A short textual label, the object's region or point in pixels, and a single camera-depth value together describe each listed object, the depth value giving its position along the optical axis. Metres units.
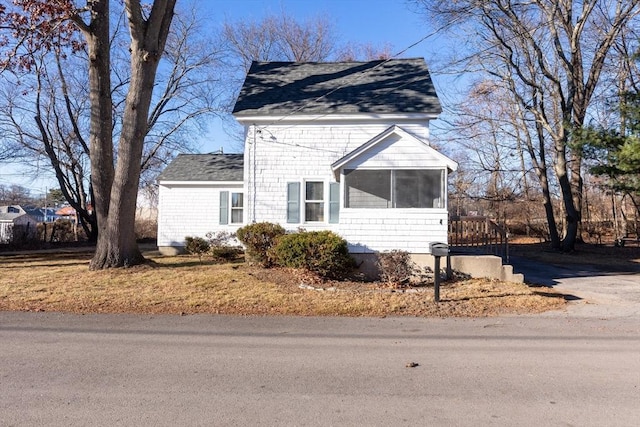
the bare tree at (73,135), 26.67
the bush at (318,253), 11.45
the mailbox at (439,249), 9.41
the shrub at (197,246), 17.11
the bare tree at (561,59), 21.05
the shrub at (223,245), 15.59
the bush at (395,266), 11.19
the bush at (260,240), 13.31
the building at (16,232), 25.25
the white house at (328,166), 12.38
